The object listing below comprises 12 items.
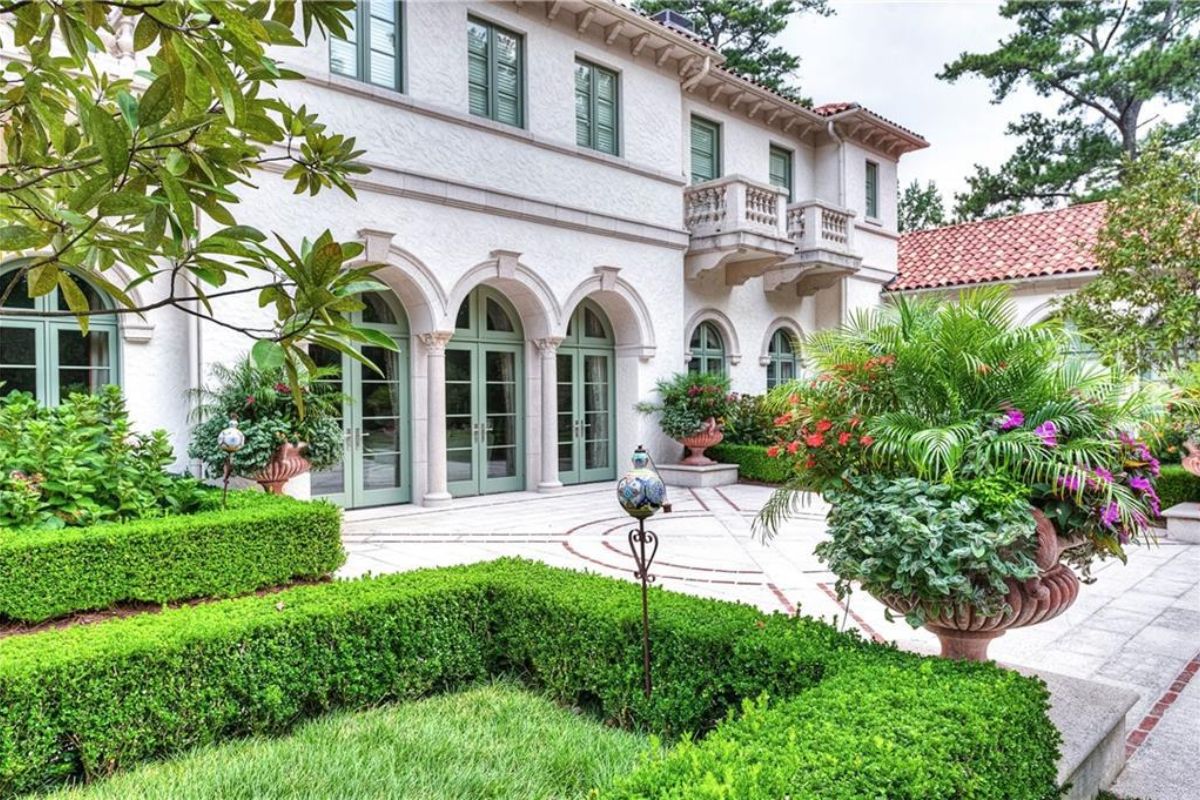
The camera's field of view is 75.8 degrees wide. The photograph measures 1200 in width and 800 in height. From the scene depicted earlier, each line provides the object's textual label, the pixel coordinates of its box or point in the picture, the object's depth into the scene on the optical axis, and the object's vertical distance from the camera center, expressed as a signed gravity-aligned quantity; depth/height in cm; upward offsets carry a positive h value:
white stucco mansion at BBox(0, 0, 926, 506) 988 +264
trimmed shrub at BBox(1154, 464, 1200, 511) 999 -113
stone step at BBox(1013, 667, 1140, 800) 318 -145
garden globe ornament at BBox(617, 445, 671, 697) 379 -47
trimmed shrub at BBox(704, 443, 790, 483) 1369 -104
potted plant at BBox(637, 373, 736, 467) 1363 -9
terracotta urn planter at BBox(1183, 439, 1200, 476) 899 -69
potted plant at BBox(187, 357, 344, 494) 854 -20
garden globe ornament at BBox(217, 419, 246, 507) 651 -26
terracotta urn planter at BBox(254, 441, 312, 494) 869 -67
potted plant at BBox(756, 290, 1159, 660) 329 -29
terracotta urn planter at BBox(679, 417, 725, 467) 1367 -67
